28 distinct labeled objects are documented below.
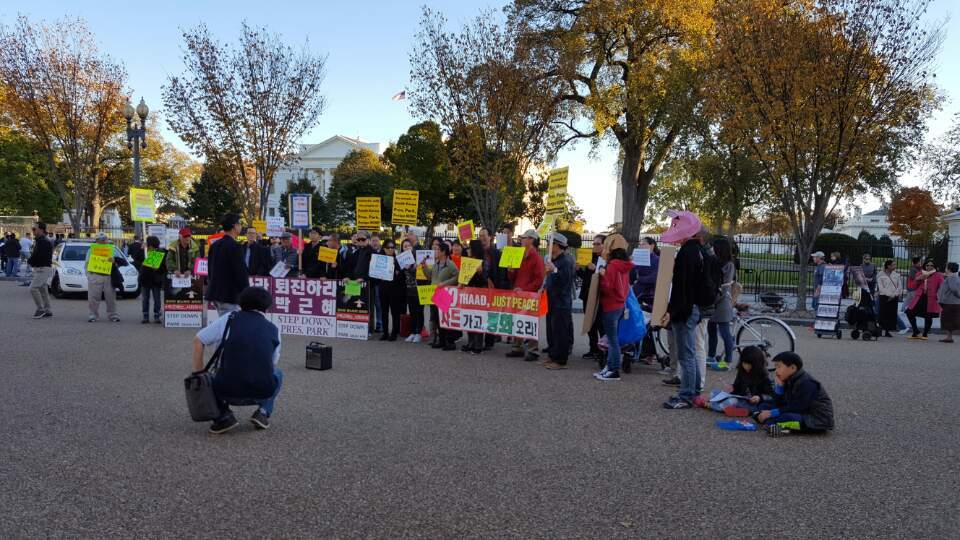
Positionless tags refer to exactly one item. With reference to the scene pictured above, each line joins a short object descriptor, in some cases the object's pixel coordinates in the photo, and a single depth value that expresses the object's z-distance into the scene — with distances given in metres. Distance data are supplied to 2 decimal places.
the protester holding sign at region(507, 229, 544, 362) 10.30
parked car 18.41
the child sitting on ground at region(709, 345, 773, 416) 6.86
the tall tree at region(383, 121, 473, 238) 54.62
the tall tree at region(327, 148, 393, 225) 59.85
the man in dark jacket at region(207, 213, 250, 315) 8.45
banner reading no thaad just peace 10.33
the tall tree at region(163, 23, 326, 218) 22.70
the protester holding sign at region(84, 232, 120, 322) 13.48
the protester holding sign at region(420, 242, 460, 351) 11.20
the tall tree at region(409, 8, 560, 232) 22.88
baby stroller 14.22
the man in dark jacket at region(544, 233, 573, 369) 9.52
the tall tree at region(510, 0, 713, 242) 26.05
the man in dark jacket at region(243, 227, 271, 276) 13.55
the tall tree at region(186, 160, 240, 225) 57.69
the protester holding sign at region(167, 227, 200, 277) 13.15
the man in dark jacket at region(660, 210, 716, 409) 7.22
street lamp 21.73
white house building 110.56
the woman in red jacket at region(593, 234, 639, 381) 8.67
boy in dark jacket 6.18
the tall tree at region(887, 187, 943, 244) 52.31
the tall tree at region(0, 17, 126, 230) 26.67
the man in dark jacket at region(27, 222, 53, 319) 13.42
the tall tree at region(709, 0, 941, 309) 18.08
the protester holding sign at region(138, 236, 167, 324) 13.35
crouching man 5.64
